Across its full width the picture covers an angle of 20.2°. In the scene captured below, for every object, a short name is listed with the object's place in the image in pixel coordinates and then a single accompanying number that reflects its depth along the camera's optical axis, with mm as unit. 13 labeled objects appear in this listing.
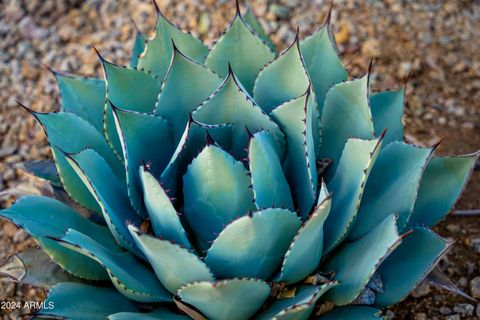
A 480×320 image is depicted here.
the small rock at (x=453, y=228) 1593
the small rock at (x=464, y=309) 1486
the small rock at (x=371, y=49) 1841
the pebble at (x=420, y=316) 1489
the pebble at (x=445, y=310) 1493
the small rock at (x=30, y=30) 1982
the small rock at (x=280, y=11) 1950
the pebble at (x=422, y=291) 1518
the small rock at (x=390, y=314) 1484
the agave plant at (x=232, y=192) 1268
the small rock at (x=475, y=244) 1561
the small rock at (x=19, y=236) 1609
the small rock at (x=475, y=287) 1506
